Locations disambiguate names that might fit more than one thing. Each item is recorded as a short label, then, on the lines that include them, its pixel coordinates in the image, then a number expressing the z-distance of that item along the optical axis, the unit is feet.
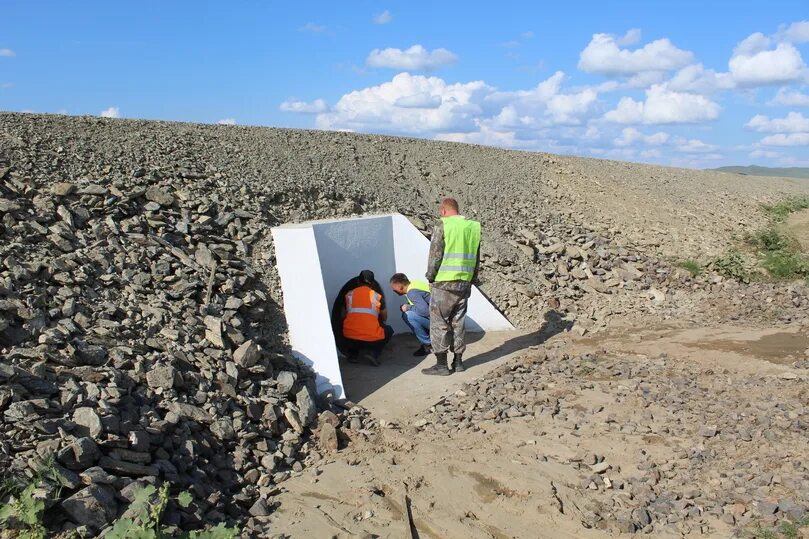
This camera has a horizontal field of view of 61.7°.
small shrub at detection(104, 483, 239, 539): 11.09
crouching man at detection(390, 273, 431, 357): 26.32
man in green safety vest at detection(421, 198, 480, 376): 22.97
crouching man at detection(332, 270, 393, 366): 25.50
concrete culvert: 22.85
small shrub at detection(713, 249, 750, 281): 35.40
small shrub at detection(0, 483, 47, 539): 11.20
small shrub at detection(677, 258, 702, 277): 35.40
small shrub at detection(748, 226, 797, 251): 41.42
